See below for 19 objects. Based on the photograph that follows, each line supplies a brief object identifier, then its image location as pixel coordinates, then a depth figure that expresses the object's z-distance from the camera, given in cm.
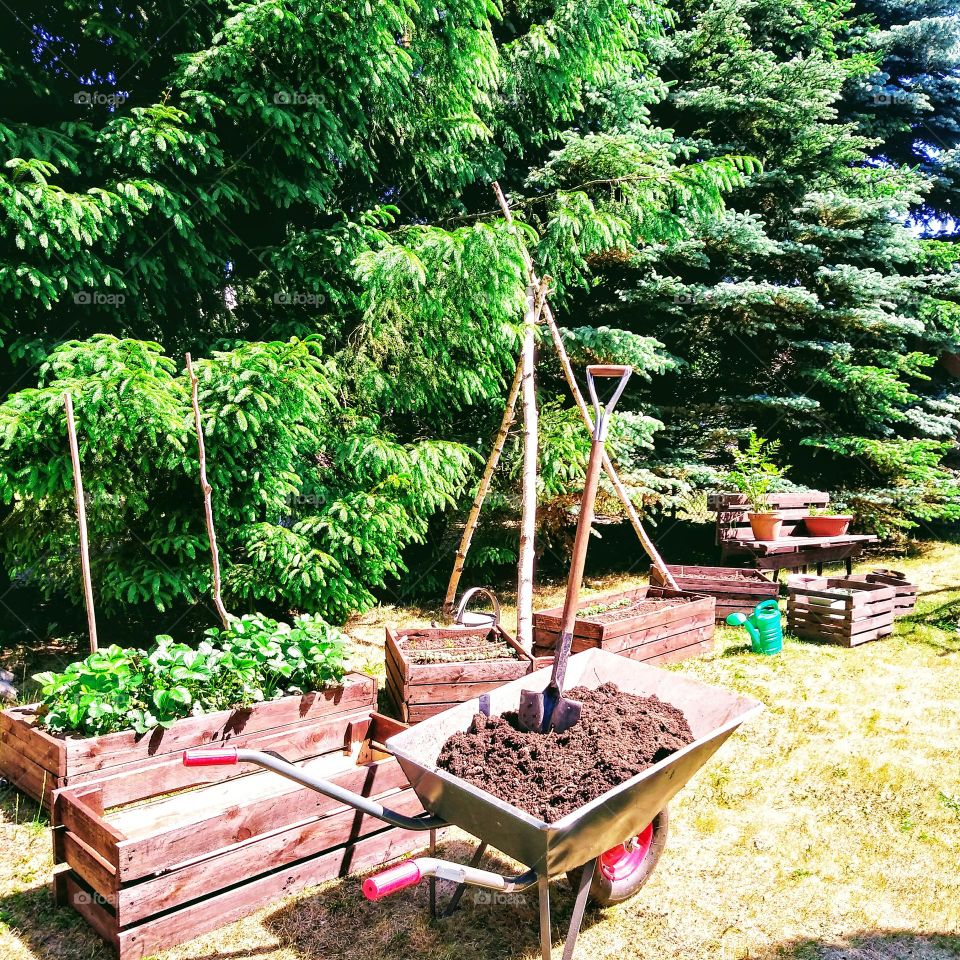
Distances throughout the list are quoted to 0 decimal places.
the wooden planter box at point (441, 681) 416
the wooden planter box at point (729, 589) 659
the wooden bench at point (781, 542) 729
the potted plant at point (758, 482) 733
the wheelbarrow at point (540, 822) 204
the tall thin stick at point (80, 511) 388
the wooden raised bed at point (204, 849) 247
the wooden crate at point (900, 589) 655
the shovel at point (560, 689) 263
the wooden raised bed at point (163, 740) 316
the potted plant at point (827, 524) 761
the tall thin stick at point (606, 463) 551
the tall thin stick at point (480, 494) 569
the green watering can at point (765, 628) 572
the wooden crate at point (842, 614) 591
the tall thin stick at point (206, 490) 447
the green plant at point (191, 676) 329
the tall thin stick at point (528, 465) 513
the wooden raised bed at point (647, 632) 511
